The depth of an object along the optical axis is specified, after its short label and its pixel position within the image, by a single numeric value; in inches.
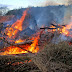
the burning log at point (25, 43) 302.2
